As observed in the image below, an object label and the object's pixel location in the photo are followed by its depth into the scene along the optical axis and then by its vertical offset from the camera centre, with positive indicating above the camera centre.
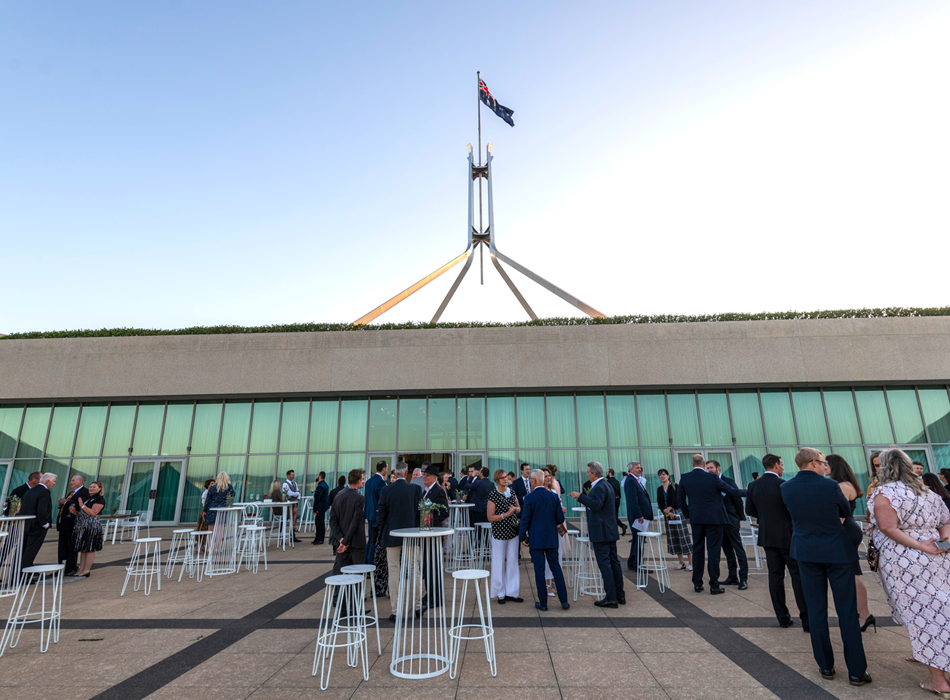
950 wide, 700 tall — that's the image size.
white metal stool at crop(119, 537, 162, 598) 7.16 -1.22
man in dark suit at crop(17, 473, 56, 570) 7.20 -0.32
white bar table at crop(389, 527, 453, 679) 4.05 -1.29
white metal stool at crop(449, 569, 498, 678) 3.89 -1.24
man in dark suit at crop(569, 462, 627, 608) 5.85 -0.52
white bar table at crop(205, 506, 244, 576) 8.60 -0.95
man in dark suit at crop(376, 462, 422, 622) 5.51 -0.25
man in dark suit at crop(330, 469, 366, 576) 5.56 -0.37
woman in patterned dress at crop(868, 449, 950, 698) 3.50 -0.52
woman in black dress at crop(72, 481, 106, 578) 8.09 -0.58
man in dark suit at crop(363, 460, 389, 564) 6.36 -0.10
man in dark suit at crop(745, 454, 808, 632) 4.98 -0.44
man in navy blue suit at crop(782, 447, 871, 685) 3.70 -0.52
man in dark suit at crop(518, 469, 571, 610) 5.74 -0.44
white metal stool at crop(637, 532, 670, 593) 6.91 -1.20
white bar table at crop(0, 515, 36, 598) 5.95 -0.65
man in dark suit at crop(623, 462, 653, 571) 7.34 -0.25
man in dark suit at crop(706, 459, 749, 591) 6.67 -0.75
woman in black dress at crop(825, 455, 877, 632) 4.58 -0.01
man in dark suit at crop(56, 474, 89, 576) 8.09 -0.38
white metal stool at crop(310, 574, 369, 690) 3.99 -1.14
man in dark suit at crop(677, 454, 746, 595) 6.45 -0.34
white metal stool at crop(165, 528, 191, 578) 8.53 -1.19
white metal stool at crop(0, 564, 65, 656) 4.70 -1.33
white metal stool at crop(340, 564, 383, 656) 4.47 -0.67
